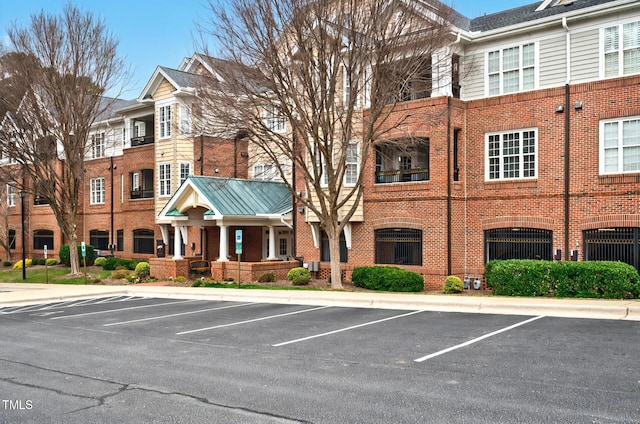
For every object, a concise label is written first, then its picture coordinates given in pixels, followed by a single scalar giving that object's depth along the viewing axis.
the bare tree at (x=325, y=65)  19.48
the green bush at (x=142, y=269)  29.30
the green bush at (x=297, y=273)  24.08
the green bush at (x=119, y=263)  32.94
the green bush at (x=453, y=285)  20.86
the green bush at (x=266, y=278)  24.81
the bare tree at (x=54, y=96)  28.36
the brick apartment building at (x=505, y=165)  19.75
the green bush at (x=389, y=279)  21.42
